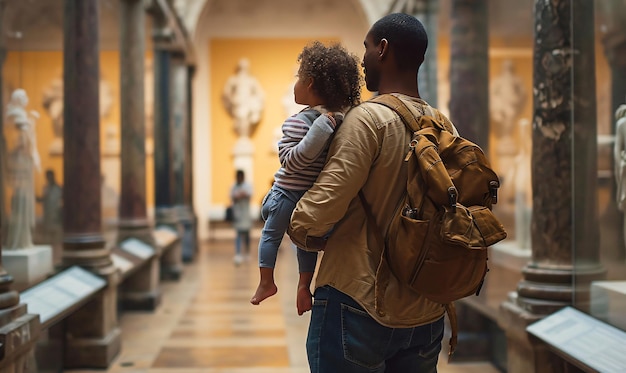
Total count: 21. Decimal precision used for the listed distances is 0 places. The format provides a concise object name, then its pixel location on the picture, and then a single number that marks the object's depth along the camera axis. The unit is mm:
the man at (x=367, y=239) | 2113
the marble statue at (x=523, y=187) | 6988
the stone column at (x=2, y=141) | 5238
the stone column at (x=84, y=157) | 6348
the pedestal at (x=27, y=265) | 5254
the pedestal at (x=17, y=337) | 3668
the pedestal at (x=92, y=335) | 6117
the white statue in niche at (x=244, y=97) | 19828
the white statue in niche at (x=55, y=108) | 6398
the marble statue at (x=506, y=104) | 7219
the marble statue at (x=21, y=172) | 5457
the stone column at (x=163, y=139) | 12695
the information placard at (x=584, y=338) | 3311
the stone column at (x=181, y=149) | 14461
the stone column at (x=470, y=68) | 6805
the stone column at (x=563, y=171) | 4328
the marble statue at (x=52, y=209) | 6133
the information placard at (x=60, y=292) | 4944
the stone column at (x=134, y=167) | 9047
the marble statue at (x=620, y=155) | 3840
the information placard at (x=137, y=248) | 8555
